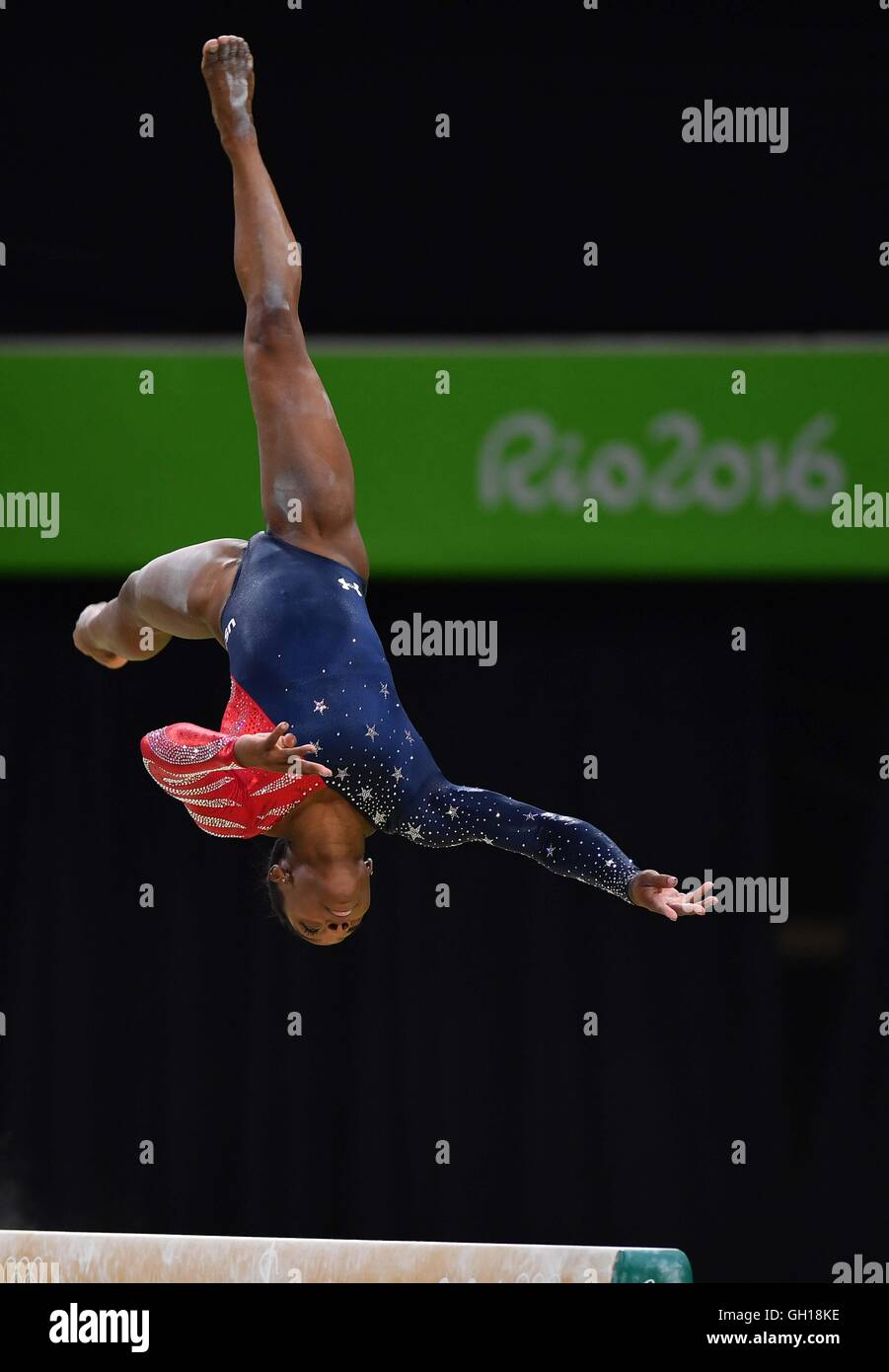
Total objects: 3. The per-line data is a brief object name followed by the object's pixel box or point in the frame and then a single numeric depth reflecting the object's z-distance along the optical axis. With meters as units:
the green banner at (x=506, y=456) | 10.68
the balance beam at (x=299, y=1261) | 7.48
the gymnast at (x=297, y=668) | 6.94
